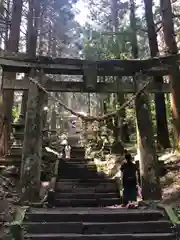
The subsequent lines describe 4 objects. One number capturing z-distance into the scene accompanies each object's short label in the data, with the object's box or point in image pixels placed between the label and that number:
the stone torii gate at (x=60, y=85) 5.30
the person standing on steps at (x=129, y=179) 6.04
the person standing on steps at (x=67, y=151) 12.51
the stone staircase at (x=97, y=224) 4.04
